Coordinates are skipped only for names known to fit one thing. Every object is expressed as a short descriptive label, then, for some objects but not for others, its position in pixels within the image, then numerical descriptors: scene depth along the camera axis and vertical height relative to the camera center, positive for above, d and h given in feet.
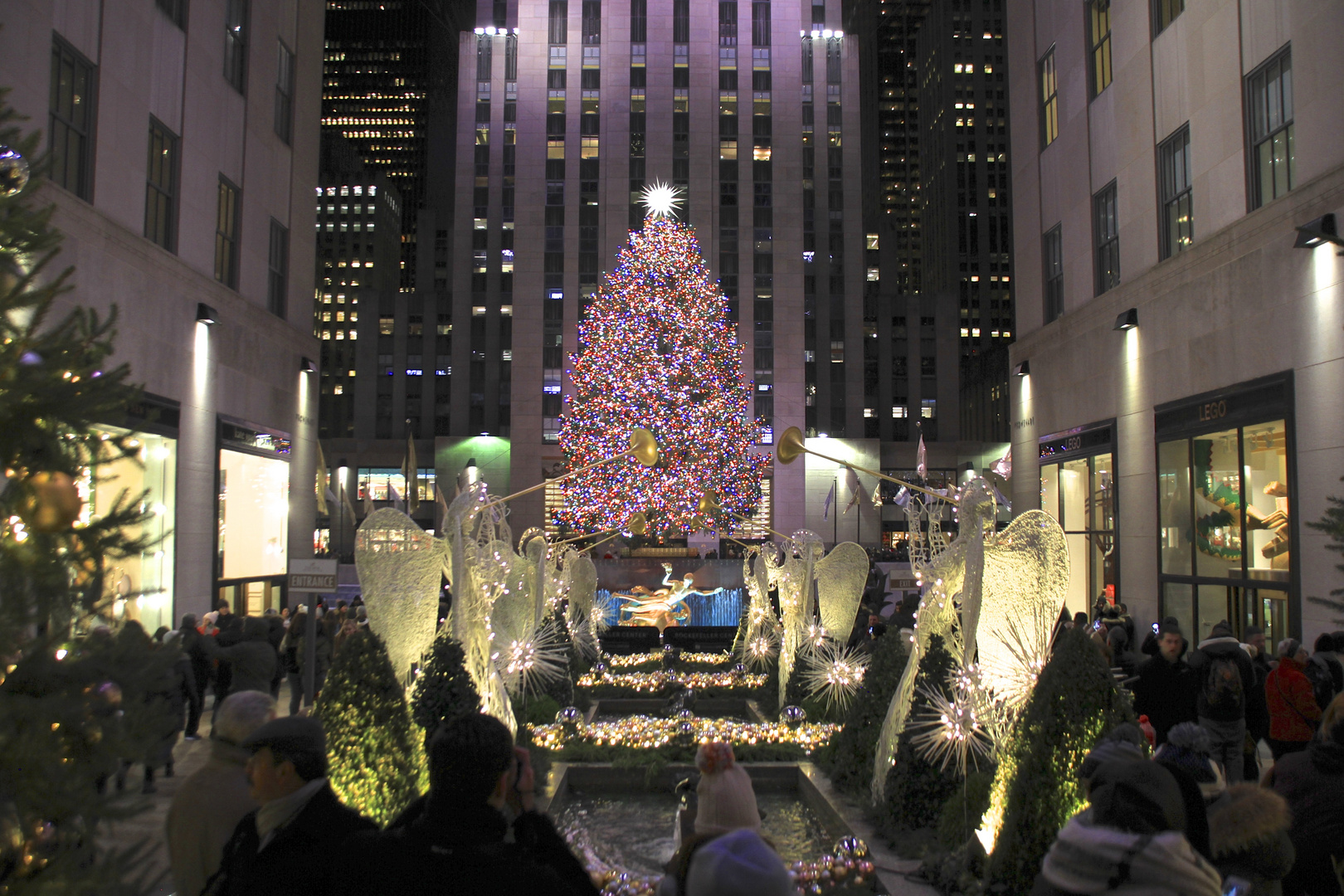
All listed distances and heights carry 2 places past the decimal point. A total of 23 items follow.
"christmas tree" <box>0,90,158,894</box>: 8.18 -0.66
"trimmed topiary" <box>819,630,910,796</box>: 32.73 -6.68
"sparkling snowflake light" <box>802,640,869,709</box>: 45.16 -7.22
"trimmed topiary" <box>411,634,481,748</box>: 27.04 -4.81
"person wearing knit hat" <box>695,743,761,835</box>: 18.47 -5.26
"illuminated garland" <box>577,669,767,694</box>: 57.57 -9.62
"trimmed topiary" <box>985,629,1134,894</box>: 20.30 -4.92
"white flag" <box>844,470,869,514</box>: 125.38 +5.23
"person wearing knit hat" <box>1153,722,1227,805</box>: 13.80 -3.58
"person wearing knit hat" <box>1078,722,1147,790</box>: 10.60 -2.58
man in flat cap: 10.26 -3.41
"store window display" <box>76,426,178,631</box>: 47.35 +0.02
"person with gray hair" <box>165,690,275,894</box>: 12.19 -3.73
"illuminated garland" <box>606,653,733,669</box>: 66.08 -9.69
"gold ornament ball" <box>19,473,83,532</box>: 8.79 +0.13
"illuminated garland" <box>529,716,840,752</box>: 41.32 -9.30
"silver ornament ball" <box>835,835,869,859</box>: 24.59 -8.36
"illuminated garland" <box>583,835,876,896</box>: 23.58 -8.82
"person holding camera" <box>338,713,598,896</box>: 8.76 -3.07
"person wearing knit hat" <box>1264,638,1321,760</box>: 26.76 -5.15
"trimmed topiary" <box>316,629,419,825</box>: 23.12 -5.20
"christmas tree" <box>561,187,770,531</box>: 119.55 +16.45
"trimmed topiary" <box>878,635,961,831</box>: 27.91 -7.60
